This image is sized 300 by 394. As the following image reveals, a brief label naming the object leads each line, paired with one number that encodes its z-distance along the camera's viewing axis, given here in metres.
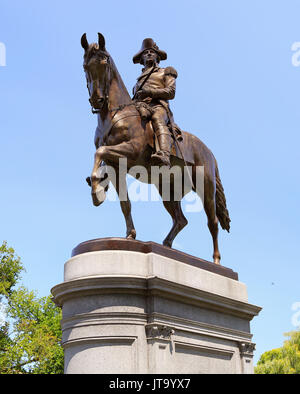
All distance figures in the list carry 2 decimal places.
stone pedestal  8.20
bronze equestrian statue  9.72
